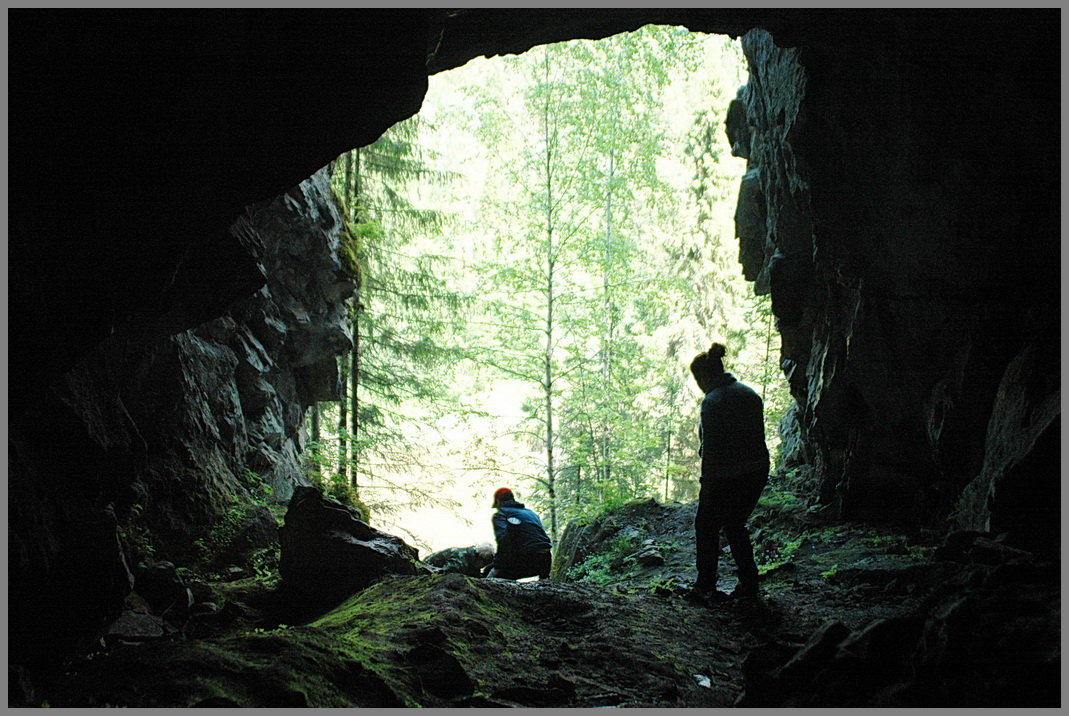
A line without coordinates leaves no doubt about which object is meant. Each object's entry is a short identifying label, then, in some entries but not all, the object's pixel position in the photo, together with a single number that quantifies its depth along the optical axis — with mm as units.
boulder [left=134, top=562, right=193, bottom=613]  5594
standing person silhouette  5926
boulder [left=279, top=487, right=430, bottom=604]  6805
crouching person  8555
